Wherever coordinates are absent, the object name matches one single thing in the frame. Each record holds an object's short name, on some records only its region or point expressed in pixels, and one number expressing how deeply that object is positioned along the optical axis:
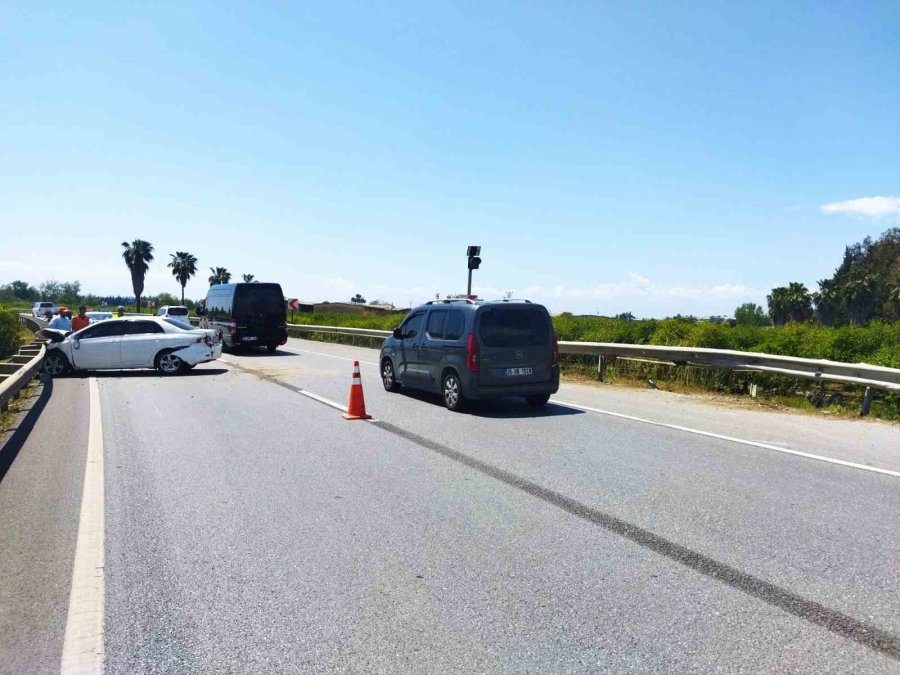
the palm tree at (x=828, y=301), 80.94
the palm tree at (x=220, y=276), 108.09
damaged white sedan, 17.16
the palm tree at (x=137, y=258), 98.25
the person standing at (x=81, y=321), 20.39
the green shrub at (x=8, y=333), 27.11
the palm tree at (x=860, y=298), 77.81
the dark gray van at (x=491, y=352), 10.93
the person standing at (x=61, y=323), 19.77
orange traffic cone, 10.34
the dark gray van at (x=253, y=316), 24.25
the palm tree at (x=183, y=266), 100.62
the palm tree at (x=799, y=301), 75.75
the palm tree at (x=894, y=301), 73.25
